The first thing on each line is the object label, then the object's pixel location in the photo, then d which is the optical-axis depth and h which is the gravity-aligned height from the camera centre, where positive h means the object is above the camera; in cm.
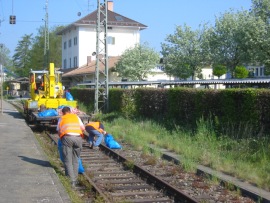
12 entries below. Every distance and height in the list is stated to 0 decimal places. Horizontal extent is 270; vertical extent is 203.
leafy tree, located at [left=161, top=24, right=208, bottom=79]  4969 +344
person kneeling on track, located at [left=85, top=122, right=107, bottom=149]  1512 -165
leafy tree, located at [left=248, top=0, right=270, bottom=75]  3800 +430
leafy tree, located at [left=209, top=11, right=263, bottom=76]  3972 +437
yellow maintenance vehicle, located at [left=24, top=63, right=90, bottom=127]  2238 -59
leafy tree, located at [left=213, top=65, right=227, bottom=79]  4334 +142
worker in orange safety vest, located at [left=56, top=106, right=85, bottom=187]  987 -124
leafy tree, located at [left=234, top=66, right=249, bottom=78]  4005 +115
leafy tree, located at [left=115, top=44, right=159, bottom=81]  5194 +255
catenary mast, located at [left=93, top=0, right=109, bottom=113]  2696 +77
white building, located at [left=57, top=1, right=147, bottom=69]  6550 +736
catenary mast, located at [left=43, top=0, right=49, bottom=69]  5959 +822
